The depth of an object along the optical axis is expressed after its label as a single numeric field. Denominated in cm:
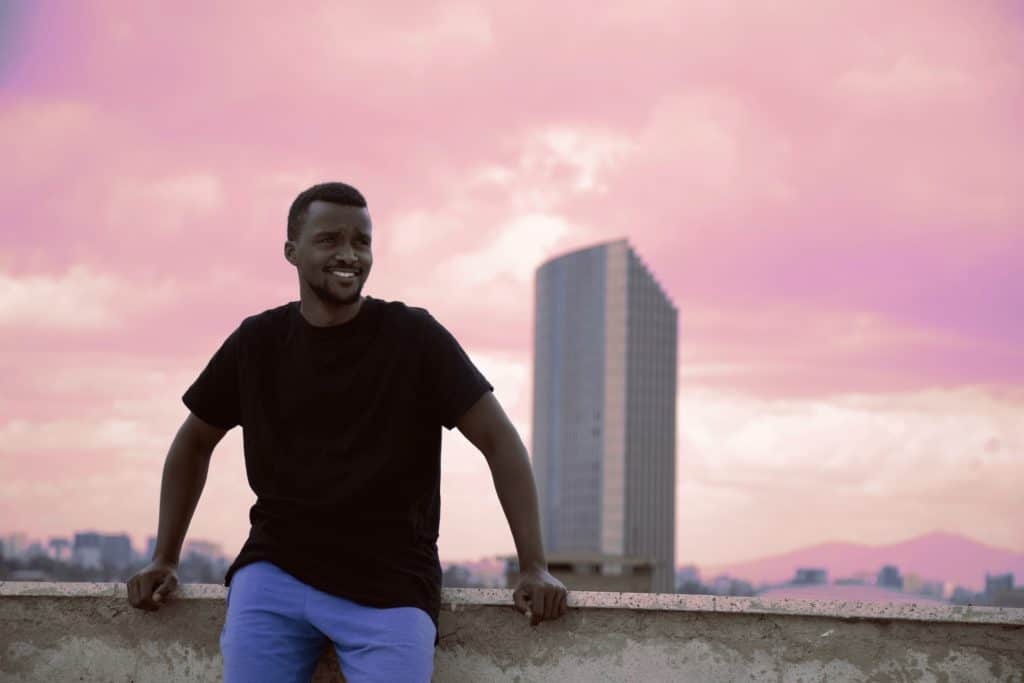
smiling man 296
